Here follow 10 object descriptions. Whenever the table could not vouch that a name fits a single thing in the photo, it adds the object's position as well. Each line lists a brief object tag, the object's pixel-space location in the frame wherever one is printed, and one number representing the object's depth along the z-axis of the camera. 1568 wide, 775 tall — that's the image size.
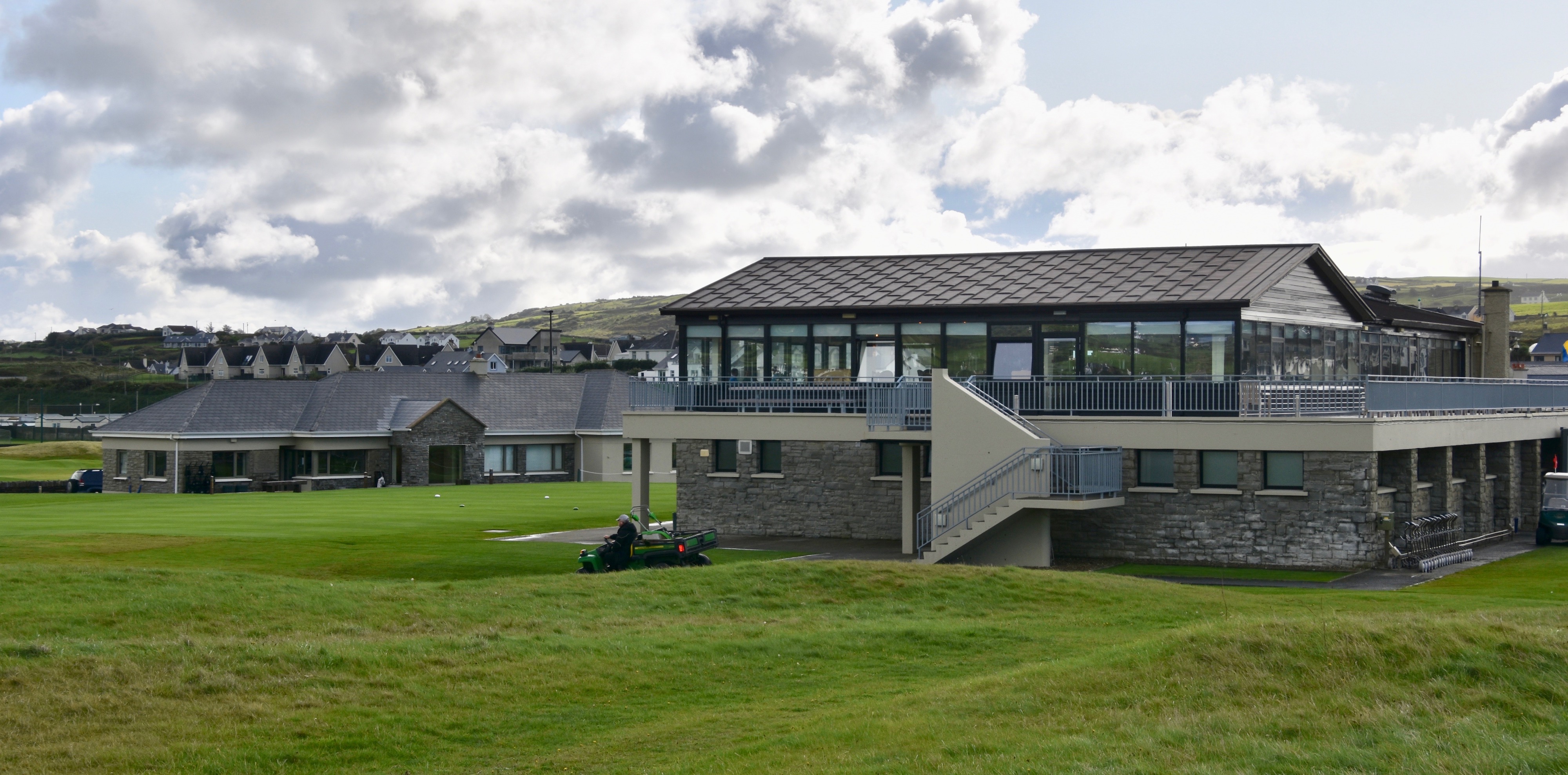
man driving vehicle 25.39
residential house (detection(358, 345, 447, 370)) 170.88
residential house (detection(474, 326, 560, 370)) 186.12
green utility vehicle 25.38
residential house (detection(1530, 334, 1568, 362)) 116.12
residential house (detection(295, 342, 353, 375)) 165.12
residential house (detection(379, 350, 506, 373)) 155.88
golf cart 34.25
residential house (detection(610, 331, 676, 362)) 171.50
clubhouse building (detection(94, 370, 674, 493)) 63.84
